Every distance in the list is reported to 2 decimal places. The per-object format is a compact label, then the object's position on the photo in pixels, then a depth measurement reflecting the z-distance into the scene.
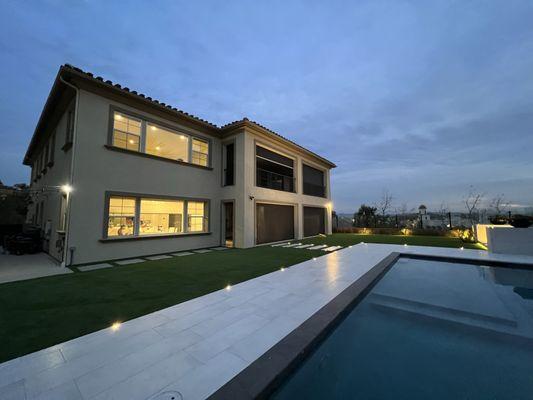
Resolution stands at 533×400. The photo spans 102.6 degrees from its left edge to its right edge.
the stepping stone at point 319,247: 9.87
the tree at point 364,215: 19.09
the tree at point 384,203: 19.56
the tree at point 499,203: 15.58
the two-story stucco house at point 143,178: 6.79
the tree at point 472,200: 16.30
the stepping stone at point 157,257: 7.44
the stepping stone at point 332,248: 9.58
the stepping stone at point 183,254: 8.20
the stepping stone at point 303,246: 10.22
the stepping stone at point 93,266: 6.03
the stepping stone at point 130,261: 6.80
